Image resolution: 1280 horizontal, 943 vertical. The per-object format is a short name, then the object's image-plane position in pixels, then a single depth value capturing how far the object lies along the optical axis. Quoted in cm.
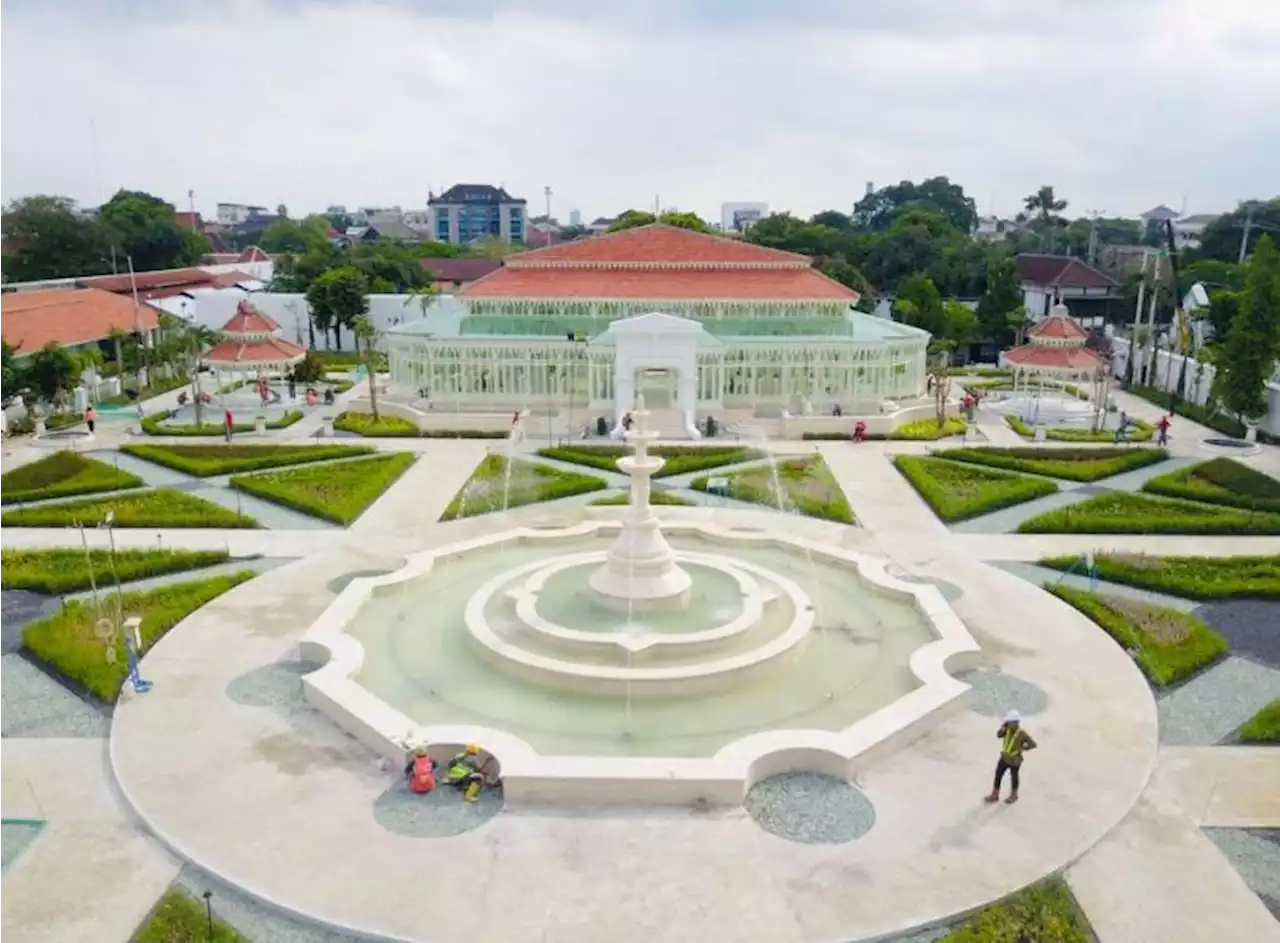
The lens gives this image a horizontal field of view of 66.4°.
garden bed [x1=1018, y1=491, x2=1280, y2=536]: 2812
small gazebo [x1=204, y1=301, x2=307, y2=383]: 5016
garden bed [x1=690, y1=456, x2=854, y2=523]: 3041
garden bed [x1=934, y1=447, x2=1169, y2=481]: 3488
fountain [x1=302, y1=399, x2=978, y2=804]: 1512
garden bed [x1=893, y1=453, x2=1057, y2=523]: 3011
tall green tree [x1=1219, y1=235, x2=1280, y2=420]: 4184
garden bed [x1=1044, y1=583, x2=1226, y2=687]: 1888
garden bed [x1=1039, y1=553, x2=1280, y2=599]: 2298
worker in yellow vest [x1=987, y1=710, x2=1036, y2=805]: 1410
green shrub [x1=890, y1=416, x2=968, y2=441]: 4244
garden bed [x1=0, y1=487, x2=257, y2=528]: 2847
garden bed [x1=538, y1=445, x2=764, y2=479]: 3612
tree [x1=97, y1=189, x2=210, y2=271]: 9388
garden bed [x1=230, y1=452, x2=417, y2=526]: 2988
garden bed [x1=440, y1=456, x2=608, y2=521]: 3123
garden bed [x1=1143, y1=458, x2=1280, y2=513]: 3106
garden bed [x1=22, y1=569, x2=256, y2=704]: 1825
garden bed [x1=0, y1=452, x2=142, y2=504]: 3183
